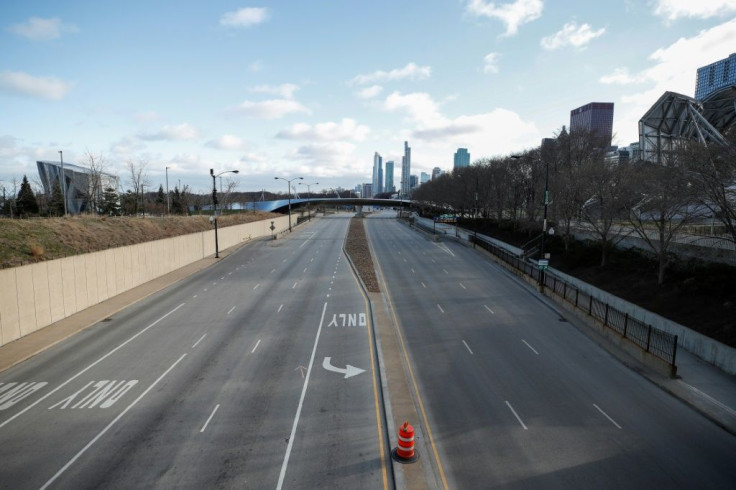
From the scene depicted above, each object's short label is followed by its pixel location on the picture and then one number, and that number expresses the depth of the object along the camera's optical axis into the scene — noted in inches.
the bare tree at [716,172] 674.2
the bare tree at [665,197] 852.0
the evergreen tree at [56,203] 1978.3
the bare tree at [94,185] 1846.2
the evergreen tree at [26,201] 2110.0
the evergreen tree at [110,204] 2263.8
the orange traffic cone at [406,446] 365.7
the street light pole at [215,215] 1555.0
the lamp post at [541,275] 1086.1
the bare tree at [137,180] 2350.6
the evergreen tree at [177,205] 3363.7
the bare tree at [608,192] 1181.7
